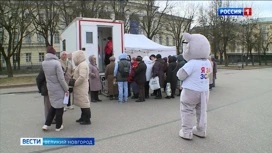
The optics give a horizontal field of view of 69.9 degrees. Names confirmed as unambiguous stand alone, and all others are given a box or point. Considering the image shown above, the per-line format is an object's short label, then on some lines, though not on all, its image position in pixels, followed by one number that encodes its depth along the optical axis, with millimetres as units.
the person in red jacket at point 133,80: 7518
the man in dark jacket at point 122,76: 7102
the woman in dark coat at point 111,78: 7601
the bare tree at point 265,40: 37063
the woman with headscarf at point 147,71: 7845
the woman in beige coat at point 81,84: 4802
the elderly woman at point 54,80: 4384
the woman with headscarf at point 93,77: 7440
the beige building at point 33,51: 41486
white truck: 8239
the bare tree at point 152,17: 28167
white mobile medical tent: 13078
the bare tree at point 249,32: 32734
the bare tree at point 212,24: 30231
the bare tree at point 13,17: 16804
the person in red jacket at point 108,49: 9019
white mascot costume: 3894
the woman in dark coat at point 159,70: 7738
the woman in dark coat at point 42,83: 4679
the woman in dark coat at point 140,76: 7333
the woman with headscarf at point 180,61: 7912
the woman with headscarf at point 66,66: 6061
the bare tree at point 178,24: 34163
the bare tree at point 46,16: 19261
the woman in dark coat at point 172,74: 7862
